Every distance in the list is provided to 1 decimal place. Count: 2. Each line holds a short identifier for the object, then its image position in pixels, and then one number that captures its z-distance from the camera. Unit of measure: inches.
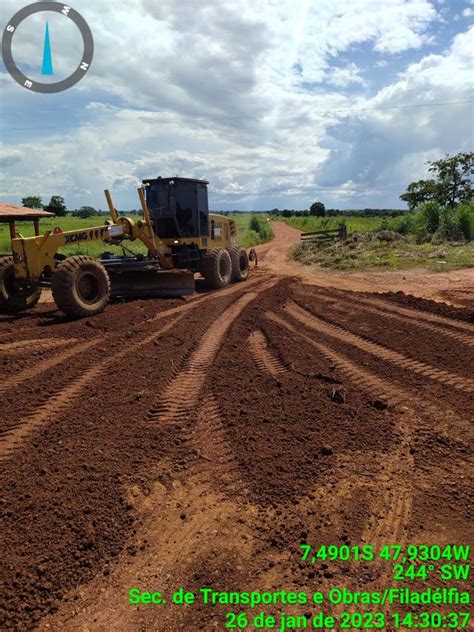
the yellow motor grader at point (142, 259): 337.1
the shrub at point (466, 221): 932.6
